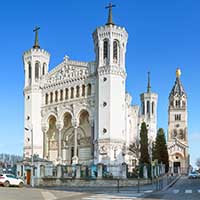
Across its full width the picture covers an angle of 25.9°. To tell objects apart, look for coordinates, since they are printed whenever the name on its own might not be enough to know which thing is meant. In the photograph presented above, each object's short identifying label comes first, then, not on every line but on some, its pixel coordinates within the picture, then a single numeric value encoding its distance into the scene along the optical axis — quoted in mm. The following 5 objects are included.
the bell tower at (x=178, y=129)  123375
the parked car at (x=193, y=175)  70094
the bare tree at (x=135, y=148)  80300
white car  41719
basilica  64688
